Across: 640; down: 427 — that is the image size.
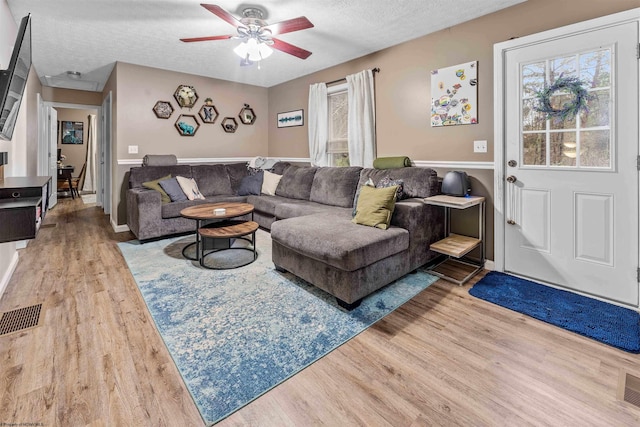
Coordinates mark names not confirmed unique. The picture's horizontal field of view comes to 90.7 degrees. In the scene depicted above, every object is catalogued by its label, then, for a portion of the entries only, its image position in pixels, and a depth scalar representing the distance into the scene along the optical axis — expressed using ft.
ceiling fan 8.18
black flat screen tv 6.11
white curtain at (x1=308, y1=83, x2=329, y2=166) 15.51
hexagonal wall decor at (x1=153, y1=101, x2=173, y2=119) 15.25
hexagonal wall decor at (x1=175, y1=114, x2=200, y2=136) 16.11
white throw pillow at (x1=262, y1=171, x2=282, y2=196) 15.72
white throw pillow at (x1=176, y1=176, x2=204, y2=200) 13.97
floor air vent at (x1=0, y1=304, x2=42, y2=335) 6.52
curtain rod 12.84
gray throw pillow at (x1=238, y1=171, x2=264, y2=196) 15.79
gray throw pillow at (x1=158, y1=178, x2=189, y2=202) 13.51
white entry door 7.38
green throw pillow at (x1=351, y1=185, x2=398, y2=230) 8.62
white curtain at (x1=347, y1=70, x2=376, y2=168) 13.17
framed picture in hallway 29.17
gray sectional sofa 7.43
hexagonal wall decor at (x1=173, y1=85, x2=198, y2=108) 15.84
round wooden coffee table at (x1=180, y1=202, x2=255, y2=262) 10.27
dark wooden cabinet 5.18
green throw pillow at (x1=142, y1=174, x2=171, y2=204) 13.29
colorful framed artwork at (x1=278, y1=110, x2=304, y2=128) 17.15
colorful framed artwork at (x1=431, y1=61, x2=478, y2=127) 10.00
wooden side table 8.96
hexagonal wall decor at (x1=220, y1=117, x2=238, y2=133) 17.75
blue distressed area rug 5.10
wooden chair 25.34
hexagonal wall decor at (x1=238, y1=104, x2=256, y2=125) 18.40
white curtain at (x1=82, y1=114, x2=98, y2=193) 29.12
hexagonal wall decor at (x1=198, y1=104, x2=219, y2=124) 16.83
